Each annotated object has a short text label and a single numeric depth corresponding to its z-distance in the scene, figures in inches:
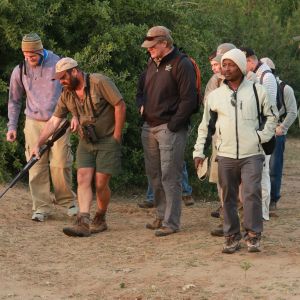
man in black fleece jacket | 625.6
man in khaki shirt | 635.9
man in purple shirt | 690.7
